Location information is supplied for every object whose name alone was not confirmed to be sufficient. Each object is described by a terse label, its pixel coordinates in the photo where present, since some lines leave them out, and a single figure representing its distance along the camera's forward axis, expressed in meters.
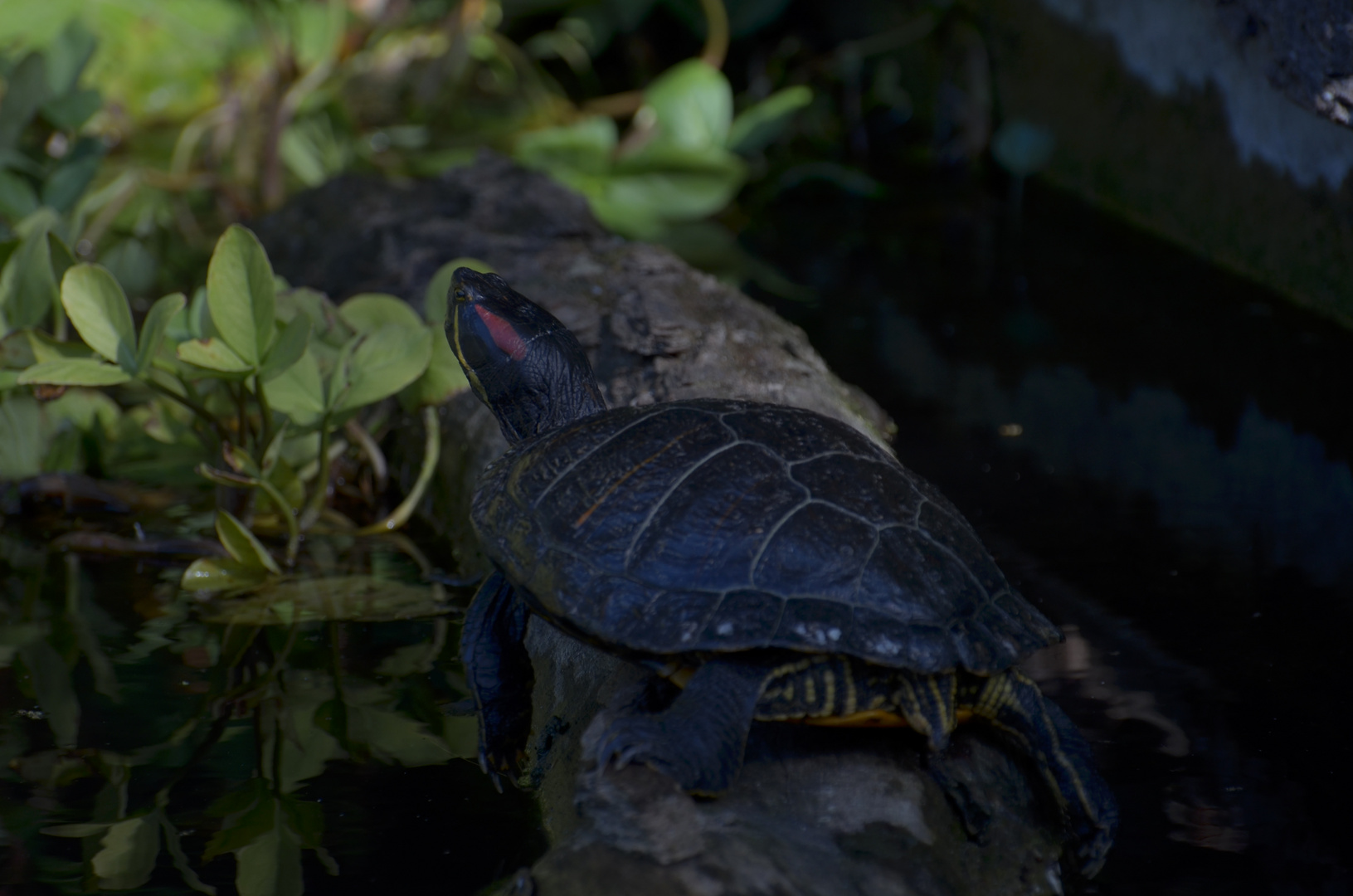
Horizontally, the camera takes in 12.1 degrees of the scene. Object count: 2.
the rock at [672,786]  2.46
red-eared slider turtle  2.49
